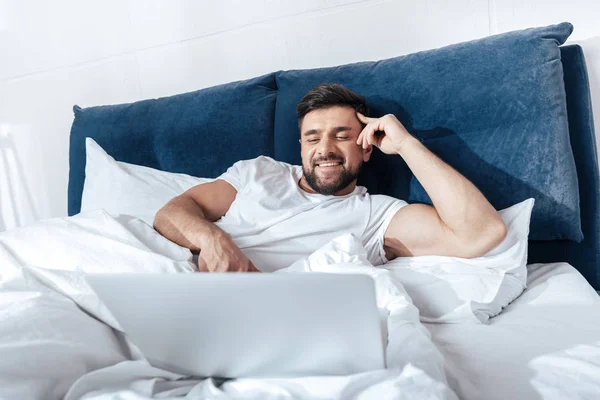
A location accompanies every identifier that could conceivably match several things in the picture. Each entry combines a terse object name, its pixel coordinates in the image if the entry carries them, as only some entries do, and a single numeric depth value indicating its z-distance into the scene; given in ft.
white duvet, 2.60
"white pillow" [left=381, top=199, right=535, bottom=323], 4.13
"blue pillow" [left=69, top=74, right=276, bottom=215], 6.21
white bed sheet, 2.92
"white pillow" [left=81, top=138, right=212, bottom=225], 6.11
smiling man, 4.76
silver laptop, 2.33
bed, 2.89
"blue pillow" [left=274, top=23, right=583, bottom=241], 4.91
